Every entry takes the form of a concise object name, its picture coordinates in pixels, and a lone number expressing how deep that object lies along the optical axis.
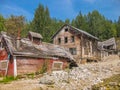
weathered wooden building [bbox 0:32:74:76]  11.65
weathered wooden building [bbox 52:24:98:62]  21.09
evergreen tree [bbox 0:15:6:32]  27.98
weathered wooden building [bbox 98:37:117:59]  28.62
